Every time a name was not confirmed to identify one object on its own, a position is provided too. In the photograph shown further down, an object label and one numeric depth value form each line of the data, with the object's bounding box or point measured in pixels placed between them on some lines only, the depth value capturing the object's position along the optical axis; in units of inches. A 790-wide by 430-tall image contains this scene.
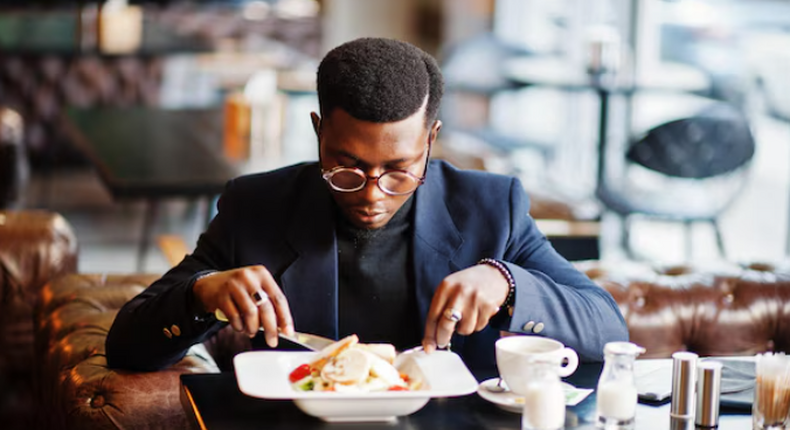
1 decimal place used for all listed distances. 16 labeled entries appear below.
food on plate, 80.1
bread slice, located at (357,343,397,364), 82.8
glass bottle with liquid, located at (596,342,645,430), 79.2
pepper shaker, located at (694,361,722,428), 81.7
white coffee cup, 81.0
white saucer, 82.5
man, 87.3
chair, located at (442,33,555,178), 285.4
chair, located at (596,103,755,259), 200.9
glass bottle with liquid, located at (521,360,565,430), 77.0
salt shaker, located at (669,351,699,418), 82.5
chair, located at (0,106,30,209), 202.7
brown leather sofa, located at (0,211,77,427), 119.8
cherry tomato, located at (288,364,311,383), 82.5
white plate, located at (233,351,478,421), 79.0
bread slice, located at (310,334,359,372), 81.9
